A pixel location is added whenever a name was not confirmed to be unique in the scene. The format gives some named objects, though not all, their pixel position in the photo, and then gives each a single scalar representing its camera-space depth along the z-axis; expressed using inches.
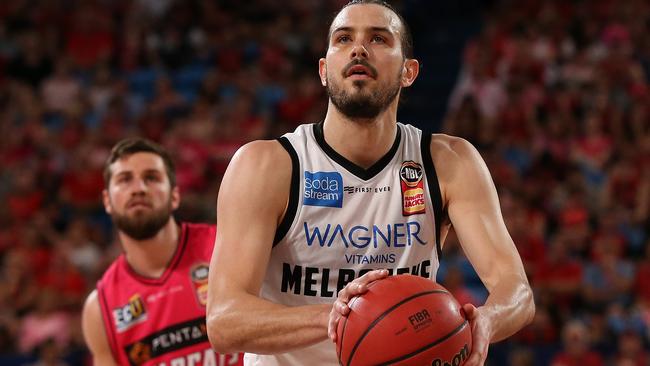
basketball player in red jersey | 360.5
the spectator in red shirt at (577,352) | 612.1
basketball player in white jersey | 257.9
